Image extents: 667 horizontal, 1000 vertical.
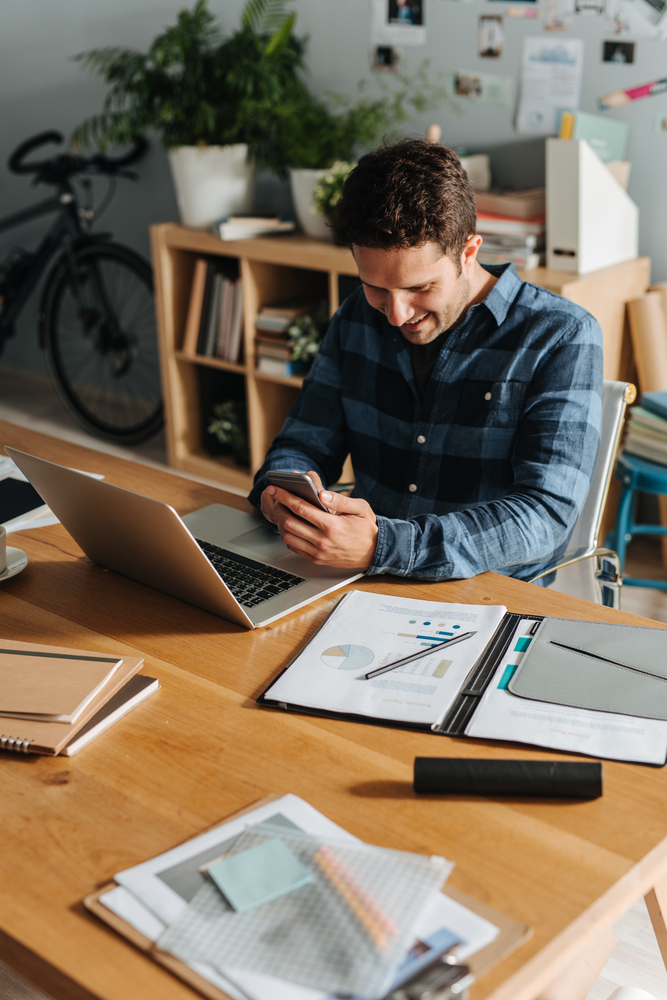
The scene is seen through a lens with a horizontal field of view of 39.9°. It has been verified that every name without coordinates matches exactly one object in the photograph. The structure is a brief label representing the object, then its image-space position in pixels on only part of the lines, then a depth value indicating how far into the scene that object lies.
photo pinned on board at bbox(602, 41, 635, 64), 2.43
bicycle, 3.53
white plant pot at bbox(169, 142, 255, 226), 2.97
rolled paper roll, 2.44
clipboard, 0.59
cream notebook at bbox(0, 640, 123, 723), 0.86
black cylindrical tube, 0.76
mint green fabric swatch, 0.65
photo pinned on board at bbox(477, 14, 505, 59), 2.63
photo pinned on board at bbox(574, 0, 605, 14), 2.43
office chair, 1.43
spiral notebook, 0.83
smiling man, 1.16
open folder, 0.83
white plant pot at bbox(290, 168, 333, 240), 2.80
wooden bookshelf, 2.52
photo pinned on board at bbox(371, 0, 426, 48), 2.79
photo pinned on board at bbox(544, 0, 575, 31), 2.49
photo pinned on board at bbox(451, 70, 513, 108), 2.68
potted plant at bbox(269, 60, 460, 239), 2.80
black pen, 0.93
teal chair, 2.20
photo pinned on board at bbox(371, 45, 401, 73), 2.87
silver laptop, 1.00
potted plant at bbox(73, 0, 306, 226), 2.84
